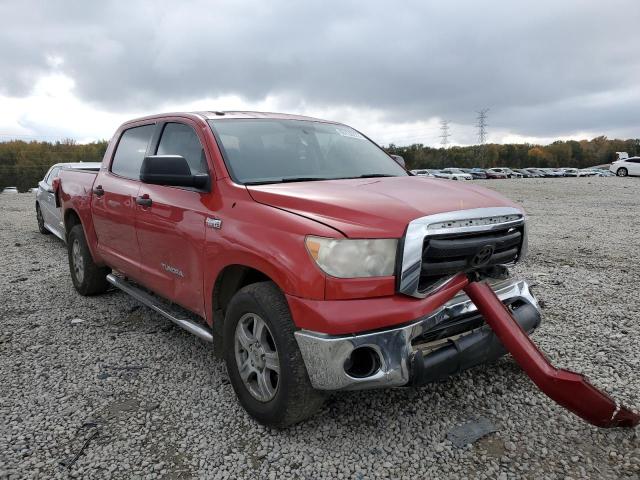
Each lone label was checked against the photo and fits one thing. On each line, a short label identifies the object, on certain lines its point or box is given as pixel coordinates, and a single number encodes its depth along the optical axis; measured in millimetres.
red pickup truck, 2486
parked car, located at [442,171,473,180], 50759
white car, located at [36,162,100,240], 8945
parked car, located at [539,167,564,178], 62906
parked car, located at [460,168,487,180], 56312
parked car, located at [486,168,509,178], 61838
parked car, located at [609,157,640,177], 36312
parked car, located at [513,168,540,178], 64306
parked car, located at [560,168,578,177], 62612
